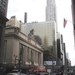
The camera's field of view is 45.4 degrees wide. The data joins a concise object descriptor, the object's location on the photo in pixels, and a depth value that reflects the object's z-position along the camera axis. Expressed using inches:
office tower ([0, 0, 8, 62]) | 957.3
